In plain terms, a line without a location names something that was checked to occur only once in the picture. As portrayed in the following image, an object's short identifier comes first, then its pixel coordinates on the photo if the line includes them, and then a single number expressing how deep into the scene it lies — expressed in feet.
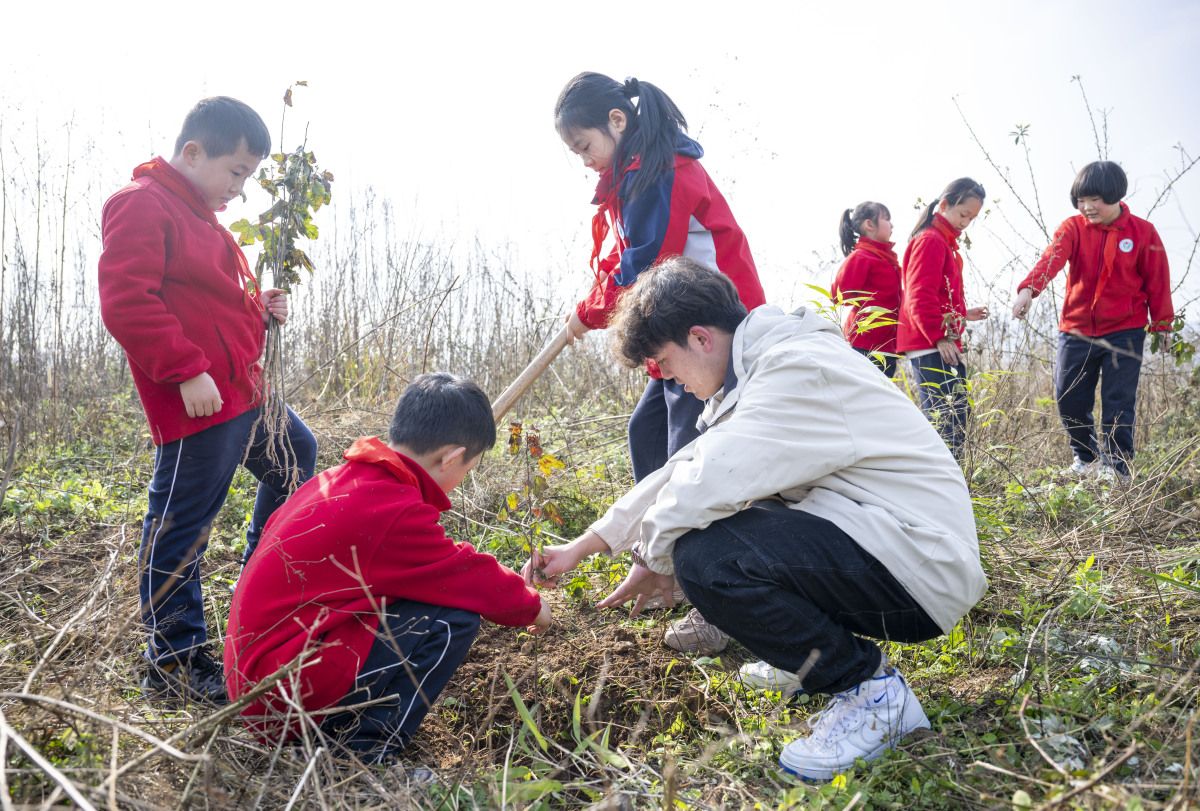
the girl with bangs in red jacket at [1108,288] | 13.07
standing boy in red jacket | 6.27
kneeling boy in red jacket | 5.05
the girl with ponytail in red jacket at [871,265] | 13.82
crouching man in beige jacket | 5.10
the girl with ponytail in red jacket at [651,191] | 7.66
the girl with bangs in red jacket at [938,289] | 12.48
